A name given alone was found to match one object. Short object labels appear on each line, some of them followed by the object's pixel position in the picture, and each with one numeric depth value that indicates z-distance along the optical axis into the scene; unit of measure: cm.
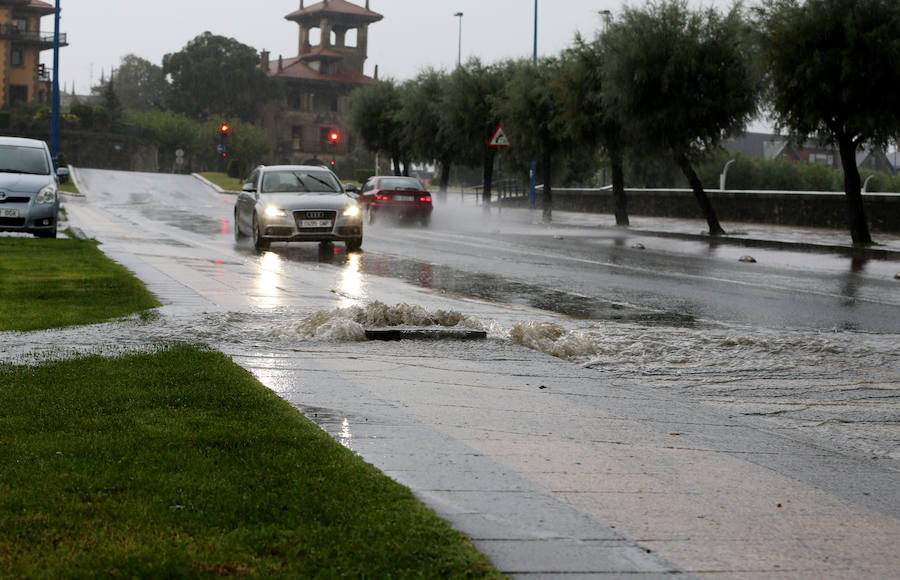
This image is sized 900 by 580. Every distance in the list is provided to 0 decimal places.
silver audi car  2159
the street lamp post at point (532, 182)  5457
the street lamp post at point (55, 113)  4909
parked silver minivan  2048
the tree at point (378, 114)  6650
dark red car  3622
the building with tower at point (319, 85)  11962
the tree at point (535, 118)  4231
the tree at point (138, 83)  14362
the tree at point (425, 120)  5825
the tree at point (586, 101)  3572
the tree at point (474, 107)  5178
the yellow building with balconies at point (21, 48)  9656
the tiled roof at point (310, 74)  11931
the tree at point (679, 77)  3166
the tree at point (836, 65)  2533
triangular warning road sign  3928
